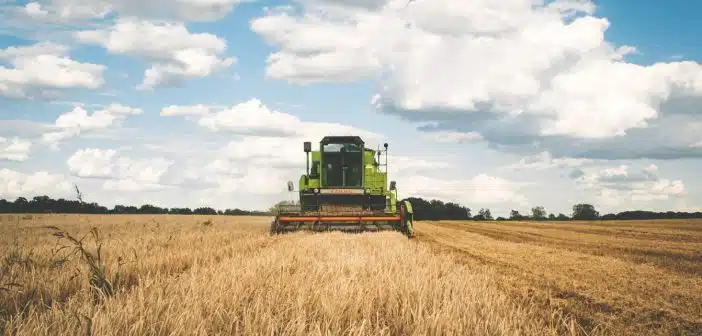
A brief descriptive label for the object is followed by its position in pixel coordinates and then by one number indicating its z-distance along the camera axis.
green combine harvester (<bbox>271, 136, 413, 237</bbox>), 16.16
